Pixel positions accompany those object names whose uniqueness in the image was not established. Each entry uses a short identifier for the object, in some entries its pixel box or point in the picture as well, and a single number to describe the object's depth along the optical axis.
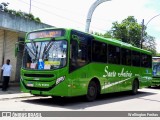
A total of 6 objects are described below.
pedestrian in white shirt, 15.73
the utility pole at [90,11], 17.23
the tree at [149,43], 67.00
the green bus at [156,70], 25.80
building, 16.75
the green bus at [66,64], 11.50
